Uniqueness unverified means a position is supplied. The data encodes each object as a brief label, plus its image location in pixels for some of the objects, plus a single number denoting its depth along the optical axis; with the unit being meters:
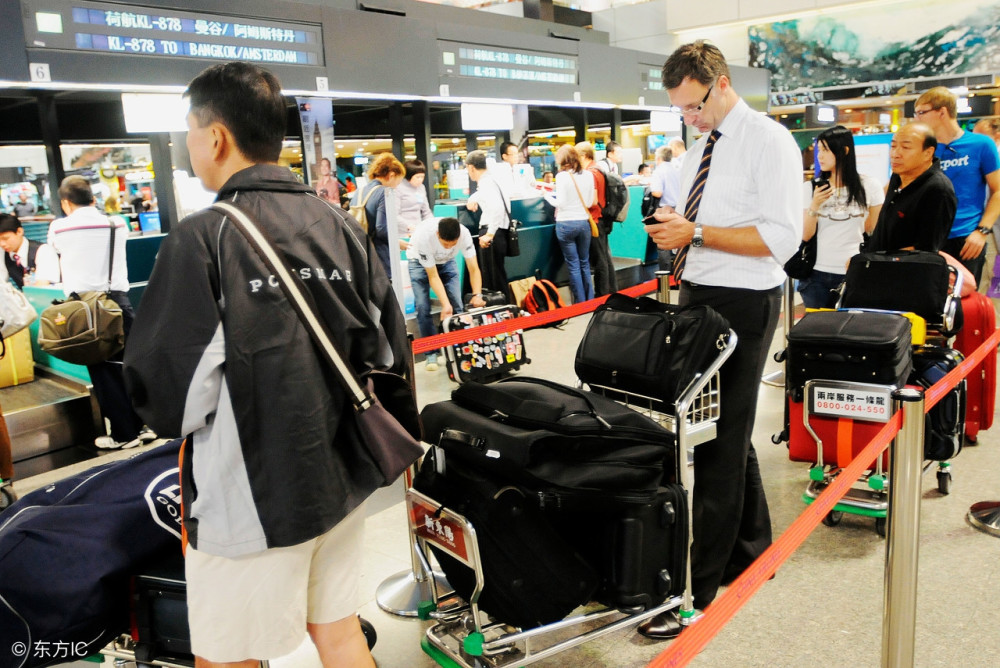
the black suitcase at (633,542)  2.16
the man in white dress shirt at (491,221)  7.43
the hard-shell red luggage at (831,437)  3.26
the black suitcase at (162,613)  1.92
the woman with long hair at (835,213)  4.30
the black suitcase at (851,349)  3.10
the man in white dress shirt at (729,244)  2.42
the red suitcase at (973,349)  3.93
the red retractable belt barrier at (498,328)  3.35
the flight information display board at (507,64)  7.36
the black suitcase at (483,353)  5.63
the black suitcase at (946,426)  3.32
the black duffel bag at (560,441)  2.07
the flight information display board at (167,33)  4.61
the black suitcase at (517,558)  2.06
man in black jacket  1.38
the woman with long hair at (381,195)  6.15
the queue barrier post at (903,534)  1.93
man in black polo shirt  3.91
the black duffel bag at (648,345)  2.40
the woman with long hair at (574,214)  8.04
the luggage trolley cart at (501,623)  2.13
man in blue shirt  4.30
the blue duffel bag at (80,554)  1.81
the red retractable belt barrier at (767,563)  1.40
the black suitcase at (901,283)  3.66
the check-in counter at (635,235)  10.50
